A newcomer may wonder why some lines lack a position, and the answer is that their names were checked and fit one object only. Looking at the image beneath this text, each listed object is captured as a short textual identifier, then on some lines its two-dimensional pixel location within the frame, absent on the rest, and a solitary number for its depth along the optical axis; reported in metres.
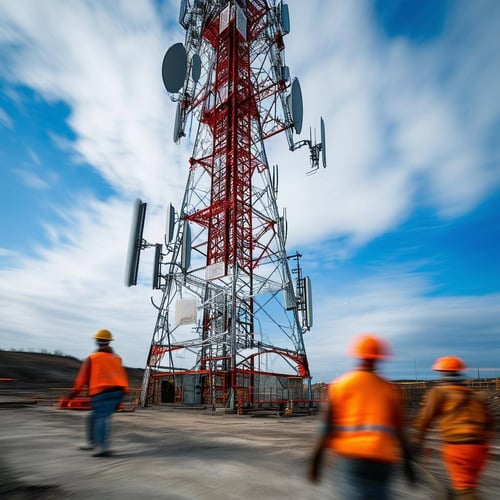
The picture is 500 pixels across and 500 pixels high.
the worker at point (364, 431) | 2.16
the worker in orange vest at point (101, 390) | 5.01
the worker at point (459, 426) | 2.87
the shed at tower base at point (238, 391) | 17.64
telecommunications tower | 18.95
